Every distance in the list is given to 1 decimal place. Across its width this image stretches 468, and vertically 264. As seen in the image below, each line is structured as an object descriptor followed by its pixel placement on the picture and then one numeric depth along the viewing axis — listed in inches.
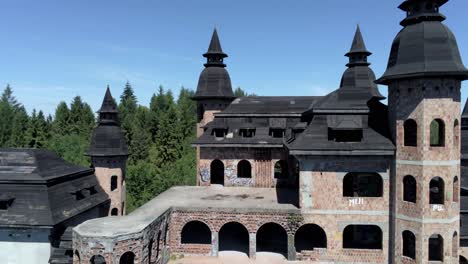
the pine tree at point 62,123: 2967.3
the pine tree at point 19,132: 2556.8
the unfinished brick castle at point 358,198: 747.4
